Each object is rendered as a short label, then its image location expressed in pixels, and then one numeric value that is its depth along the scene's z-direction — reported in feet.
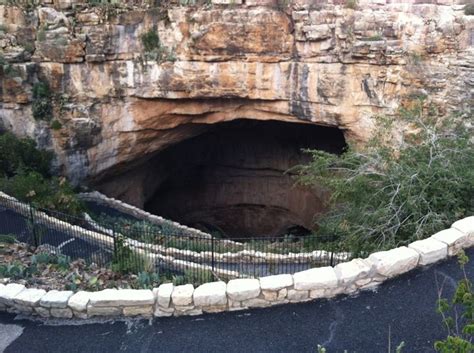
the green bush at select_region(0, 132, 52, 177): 47.83
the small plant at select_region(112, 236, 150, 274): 28.09
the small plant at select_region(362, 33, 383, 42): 42.09
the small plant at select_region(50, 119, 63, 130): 50.19
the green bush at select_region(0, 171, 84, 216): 43.62
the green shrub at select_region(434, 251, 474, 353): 12.01
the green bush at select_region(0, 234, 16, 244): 31.60
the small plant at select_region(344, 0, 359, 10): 42.45
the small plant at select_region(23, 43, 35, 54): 47.75
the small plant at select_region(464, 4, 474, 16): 39.78
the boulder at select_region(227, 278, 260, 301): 20.92
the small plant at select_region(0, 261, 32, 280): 25.09
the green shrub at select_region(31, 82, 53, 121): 48.44
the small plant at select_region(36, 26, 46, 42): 46.75
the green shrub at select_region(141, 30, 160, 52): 48.01
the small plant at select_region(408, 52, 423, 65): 41.22
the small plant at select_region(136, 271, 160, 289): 25.16
